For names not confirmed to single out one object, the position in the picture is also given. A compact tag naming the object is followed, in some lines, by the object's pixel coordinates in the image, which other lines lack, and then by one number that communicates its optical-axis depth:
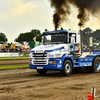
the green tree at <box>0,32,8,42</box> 146.69
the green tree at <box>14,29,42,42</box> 154.75
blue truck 12.87
